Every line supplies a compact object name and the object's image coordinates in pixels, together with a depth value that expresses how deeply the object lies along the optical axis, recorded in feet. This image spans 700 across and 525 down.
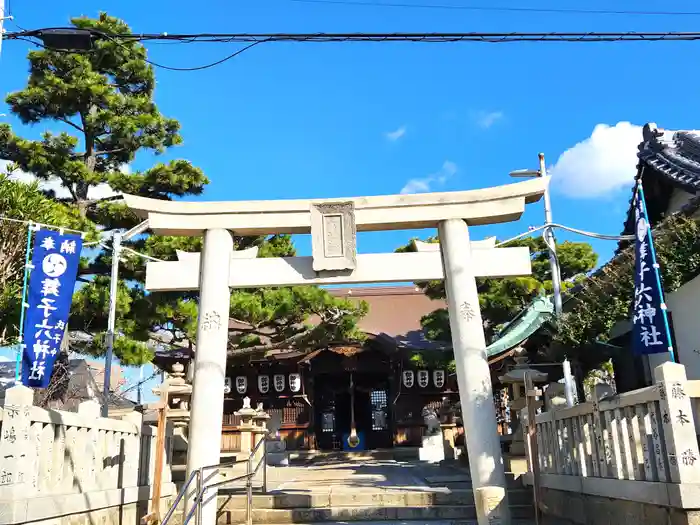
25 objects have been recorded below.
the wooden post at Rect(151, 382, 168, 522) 27.89
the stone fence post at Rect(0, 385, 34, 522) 19.60
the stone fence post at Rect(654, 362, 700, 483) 17.94
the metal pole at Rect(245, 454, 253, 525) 29.09
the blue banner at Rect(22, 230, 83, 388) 31.07
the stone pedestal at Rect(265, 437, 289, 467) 66.69
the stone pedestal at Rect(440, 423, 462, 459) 60.13
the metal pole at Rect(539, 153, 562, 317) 44.78
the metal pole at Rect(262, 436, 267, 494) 33.30
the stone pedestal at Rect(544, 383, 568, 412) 31.71
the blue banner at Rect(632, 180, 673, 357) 24.79
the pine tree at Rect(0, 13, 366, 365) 48.60
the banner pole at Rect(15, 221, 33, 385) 30.13
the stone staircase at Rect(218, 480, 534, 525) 30.37
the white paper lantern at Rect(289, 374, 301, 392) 81.25
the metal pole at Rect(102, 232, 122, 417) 42.52
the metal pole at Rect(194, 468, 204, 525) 25.16
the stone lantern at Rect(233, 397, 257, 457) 53.83
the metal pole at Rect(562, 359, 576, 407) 40.81
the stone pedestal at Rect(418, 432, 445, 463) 70.18
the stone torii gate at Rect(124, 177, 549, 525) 29.99
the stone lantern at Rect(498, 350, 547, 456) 38.93
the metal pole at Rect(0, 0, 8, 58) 29.40
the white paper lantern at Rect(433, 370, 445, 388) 81.46
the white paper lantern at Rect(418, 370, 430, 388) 81.61
